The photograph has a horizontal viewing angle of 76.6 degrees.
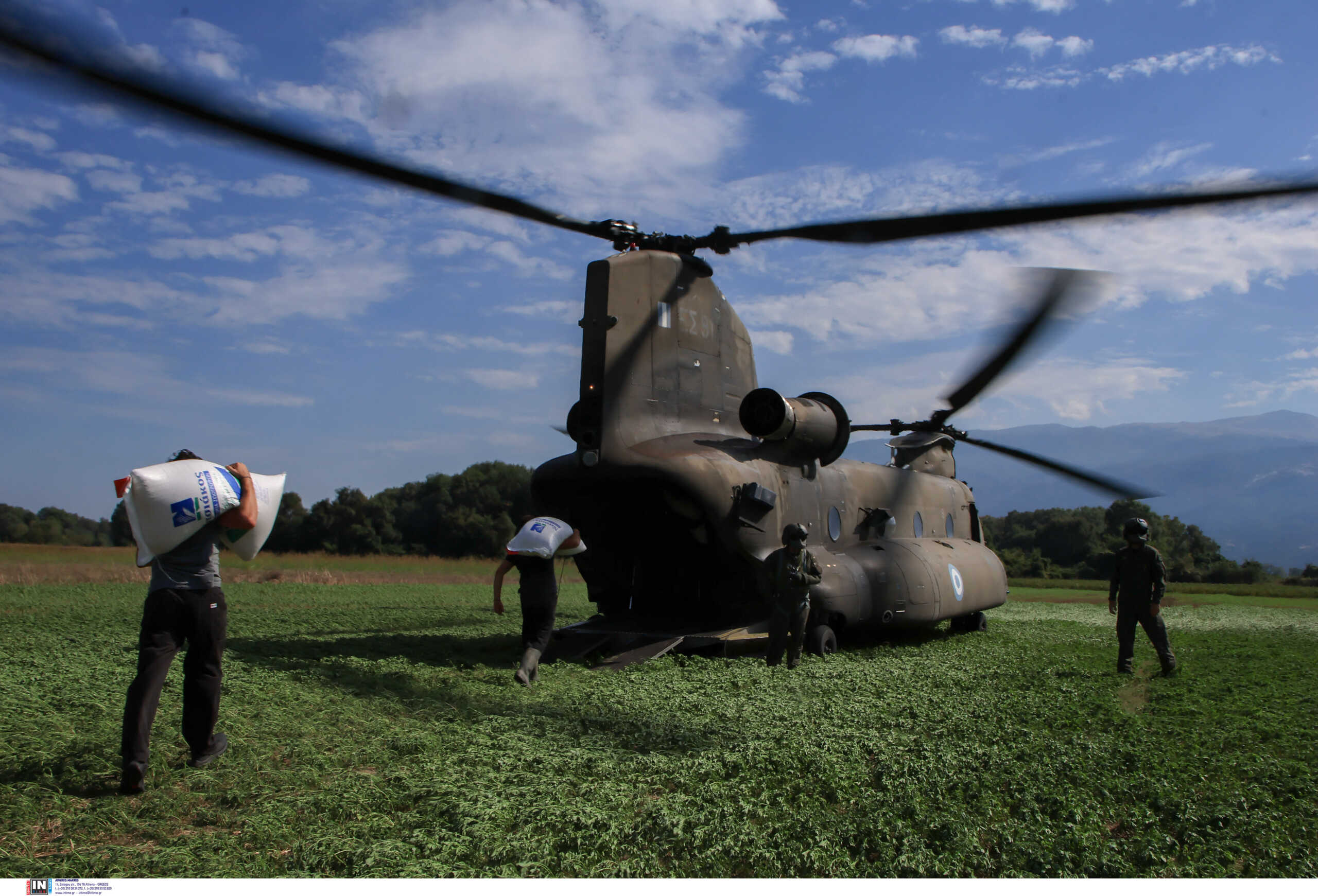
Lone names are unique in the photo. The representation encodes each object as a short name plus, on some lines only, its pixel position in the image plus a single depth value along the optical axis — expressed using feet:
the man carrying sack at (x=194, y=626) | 13.12
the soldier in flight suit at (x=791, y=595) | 25.86
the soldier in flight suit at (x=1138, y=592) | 27.27
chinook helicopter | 27.20
